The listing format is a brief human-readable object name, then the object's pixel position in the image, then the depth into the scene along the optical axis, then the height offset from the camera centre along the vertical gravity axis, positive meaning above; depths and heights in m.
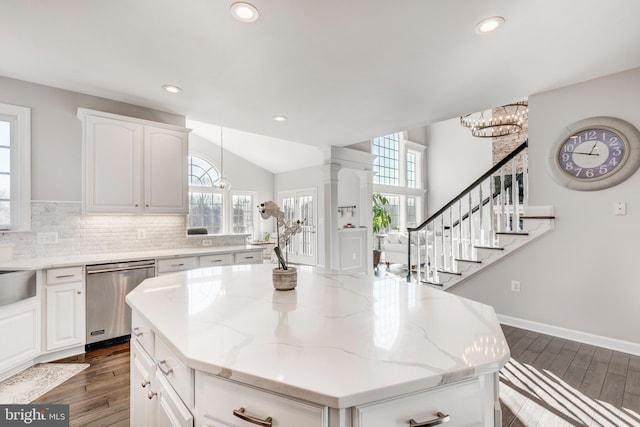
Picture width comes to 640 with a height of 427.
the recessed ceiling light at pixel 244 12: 1.73 +1.28
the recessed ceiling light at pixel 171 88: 2.82 +1.32
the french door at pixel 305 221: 7.61 +0.00
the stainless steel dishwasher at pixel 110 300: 2.70 -0.72
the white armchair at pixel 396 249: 6.74 -0.69
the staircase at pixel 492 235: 3.10 -0.19
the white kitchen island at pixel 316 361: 0.69 -0.37
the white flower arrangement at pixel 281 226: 1.47 -0.02
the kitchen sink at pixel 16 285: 2.17 -0.47
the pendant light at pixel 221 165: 7.89 +1.57
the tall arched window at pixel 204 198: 7.61 +0.66
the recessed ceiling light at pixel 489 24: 1.85 +1.26
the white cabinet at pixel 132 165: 2.89 +0.62
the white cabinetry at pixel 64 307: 2.52 -0.74
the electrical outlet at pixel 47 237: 2.83 -0.13
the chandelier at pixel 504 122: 5.19 +1.79
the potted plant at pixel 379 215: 7.80 +0.14
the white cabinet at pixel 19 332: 2.21 -0.86
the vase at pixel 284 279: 1.50 -0.30
